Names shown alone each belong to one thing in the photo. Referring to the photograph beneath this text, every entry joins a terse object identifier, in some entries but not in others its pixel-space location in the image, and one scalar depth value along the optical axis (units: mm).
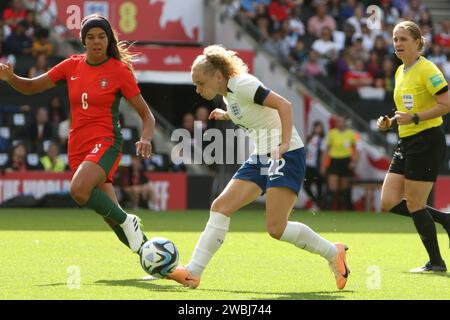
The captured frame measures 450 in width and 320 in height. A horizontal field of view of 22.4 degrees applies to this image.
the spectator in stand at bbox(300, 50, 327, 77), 23891
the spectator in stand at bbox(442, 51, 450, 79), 24625
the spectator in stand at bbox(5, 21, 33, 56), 22203
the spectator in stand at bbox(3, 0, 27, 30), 22562
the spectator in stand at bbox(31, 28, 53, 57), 22172
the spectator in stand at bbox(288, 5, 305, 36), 24938
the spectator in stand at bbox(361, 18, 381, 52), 25109
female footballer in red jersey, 9398
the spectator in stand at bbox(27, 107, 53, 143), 21016
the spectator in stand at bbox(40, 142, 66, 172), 20438
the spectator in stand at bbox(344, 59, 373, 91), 23781
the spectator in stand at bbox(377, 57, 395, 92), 23781
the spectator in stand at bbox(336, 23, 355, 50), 24828
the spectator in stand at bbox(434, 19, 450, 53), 25750
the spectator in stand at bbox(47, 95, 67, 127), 21406
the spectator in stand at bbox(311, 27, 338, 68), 24203
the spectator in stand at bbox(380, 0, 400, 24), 25927
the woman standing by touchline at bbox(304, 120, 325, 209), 21656
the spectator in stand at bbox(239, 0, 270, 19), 24969
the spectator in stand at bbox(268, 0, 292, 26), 25109
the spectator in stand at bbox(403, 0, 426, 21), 26359
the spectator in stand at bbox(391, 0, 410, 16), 26672
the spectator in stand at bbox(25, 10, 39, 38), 22562
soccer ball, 8711
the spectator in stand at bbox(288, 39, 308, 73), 24203
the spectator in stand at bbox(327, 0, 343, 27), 25719
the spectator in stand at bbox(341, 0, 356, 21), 25656
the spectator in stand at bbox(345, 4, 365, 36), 25297
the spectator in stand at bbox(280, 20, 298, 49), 24625
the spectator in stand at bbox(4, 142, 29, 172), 20327
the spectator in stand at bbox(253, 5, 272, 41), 24516
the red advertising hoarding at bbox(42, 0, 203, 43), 22938
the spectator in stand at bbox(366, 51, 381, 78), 24016
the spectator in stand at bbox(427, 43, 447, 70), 24859
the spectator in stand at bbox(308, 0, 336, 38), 25141
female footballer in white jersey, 8562
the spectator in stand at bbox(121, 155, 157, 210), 20375
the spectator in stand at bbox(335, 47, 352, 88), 23875
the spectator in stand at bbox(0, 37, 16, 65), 21938
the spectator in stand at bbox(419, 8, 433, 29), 25984
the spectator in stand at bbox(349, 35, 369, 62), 24078
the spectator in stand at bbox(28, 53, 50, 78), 21020
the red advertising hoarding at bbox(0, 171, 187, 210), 20156
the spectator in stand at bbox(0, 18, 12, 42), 22359
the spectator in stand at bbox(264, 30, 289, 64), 23906
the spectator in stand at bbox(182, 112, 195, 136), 21422
